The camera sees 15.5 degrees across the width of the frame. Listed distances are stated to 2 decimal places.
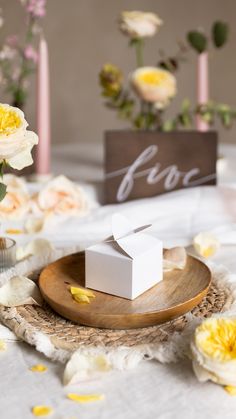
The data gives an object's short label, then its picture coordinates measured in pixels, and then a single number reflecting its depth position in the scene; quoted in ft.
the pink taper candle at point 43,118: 4.32
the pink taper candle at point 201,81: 4.75
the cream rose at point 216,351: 2.18
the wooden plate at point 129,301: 2.45
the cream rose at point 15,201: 3.68
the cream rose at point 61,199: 3.74
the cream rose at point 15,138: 2.55
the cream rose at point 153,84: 4.14
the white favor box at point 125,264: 2.53
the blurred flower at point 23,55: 4.48
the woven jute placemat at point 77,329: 2.40
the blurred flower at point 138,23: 4.21
